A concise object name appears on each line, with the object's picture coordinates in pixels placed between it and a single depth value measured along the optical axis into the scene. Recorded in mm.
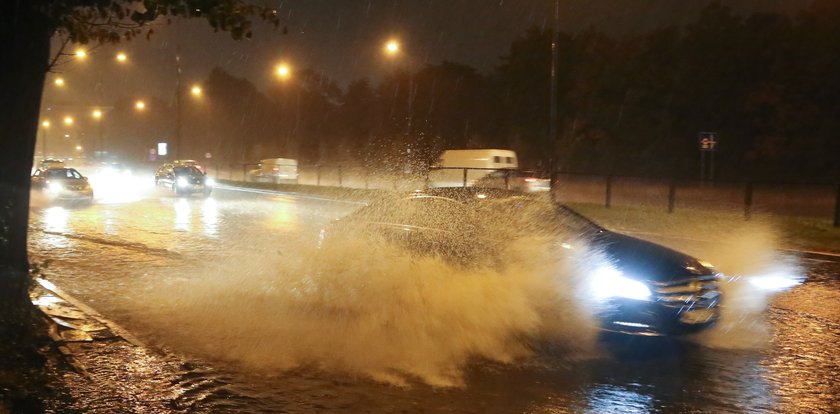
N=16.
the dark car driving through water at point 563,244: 6816
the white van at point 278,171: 47531
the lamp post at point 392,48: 25875
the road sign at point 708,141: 22359
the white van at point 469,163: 32625
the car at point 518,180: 27341
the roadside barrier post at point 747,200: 20297
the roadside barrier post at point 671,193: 22033
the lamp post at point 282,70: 35094
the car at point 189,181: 32531
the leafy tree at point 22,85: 6906
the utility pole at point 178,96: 42162
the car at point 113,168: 55156
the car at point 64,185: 25109
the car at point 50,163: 40447
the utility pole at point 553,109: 22125
